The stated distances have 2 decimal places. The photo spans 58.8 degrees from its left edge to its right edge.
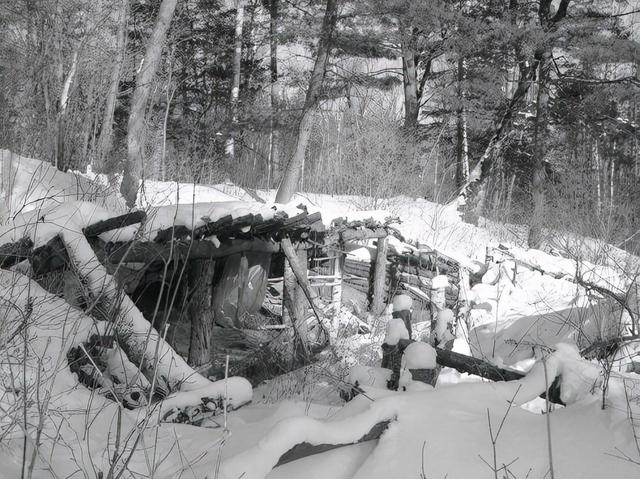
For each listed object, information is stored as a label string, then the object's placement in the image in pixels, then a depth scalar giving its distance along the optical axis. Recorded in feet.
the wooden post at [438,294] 34.01
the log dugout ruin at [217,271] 14.94
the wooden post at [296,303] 24.84
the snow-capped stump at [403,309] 15.06
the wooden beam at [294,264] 25.96
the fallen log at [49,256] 14.39
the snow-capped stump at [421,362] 11.99
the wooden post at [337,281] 36.04
